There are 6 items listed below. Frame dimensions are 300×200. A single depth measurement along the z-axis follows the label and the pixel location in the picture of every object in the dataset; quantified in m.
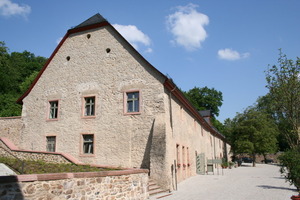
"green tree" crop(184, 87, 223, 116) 57.12
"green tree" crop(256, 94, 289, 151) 62.37
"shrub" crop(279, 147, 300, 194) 10.84
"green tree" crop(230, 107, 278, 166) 37.25
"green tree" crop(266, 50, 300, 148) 14.30
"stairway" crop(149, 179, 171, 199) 11.14
